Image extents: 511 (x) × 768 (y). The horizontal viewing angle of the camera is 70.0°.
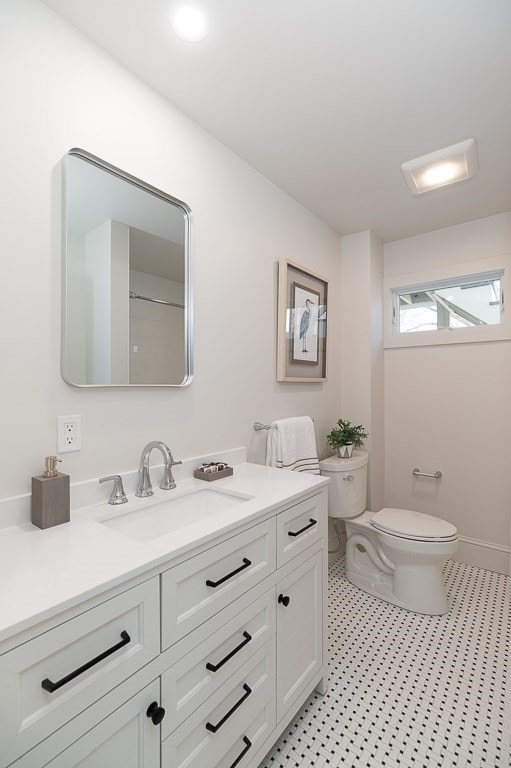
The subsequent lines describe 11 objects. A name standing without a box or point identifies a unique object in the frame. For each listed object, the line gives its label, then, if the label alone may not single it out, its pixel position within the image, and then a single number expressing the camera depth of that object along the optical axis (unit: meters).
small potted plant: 2.41
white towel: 1.90
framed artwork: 2.06
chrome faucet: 1.29
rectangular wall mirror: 1.17
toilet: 2.01
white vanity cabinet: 0.64
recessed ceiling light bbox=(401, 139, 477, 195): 1.76
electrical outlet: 1.12
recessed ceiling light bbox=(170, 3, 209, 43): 1.11
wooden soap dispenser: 1.00
